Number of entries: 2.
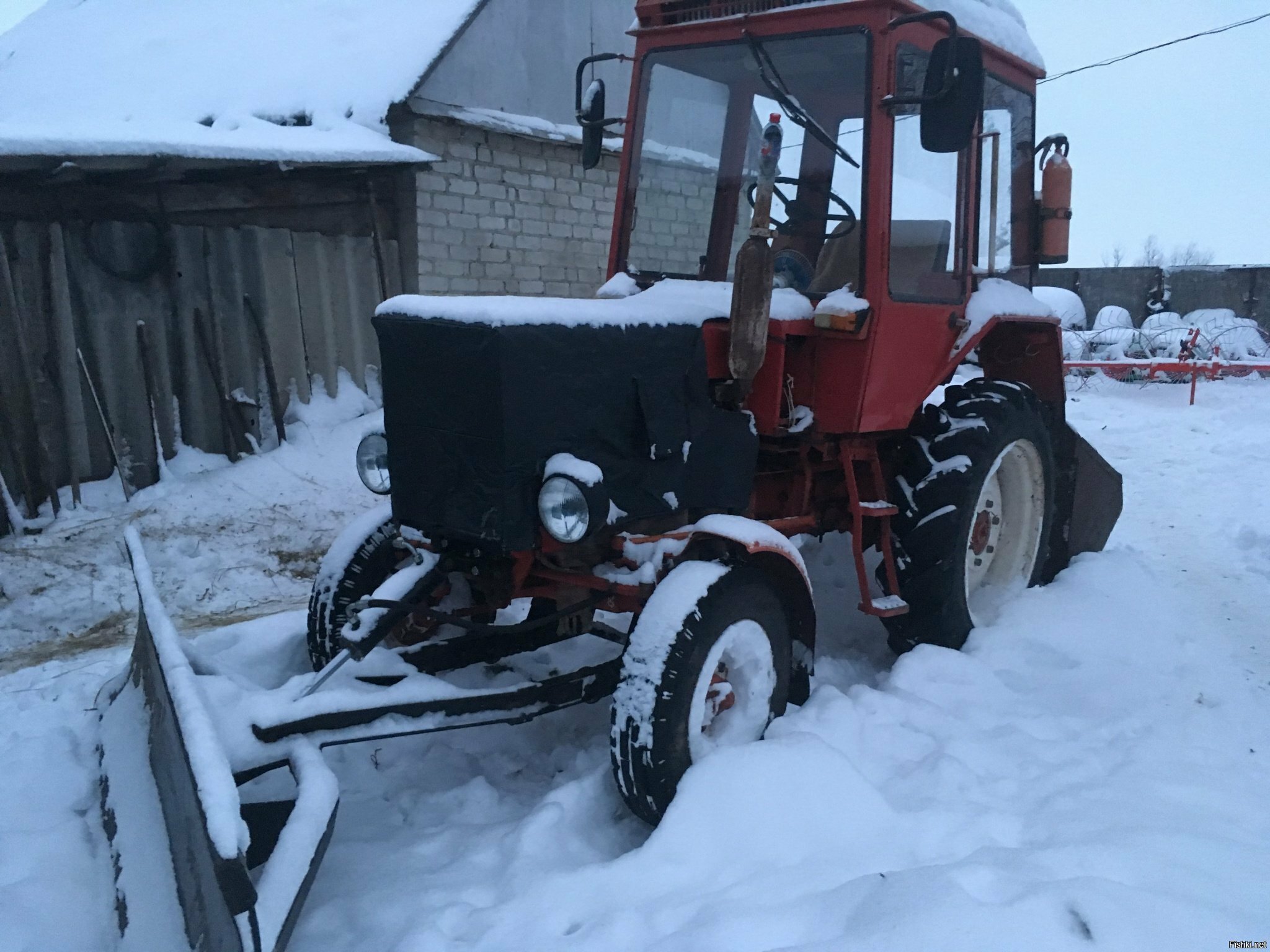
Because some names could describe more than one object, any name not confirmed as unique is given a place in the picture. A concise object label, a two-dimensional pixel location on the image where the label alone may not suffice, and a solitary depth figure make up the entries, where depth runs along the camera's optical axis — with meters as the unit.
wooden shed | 5.85
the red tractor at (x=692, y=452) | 2.62
